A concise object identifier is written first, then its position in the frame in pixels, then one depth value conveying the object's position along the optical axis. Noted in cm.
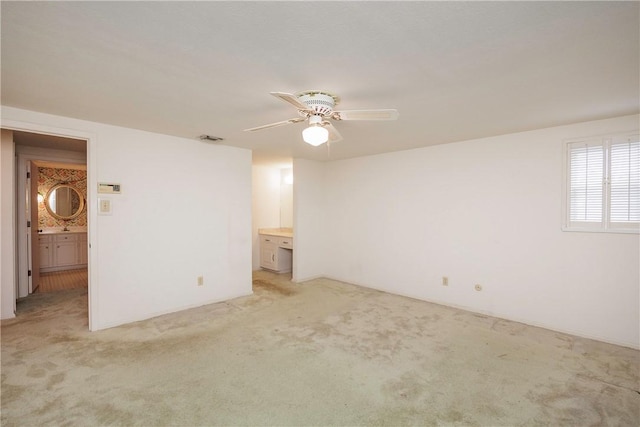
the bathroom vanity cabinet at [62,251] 616
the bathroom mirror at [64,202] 639
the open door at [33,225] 467
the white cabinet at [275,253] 589
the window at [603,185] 294
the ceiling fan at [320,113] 218
